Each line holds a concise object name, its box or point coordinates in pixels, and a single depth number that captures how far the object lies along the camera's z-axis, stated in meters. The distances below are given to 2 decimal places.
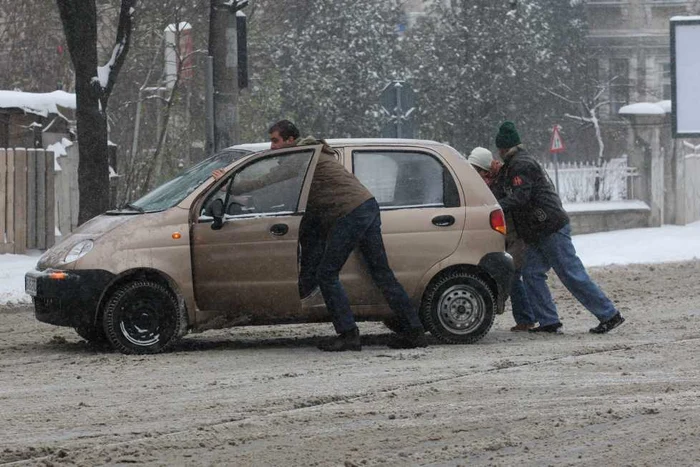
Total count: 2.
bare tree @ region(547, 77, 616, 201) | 59.47
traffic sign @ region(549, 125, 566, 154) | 43.62
